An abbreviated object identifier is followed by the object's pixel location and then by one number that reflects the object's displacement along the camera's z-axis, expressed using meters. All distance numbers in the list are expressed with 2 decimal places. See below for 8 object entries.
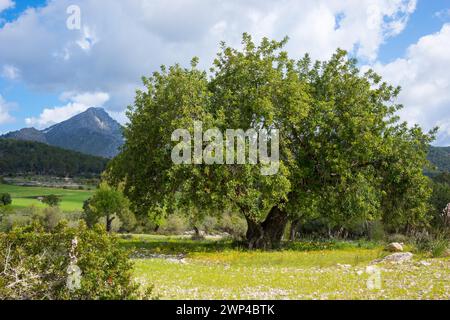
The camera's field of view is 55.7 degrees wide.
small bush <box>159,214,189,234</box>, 79.76
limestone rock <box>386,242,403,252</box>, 27.33
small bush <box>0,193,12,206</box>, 118.48
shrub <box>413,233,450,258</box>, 23.33
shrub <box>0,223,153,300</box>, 11.28
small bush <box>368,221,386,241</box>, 49.77
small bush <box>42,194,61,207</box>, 112.49
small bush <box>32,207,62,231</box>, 80.94
